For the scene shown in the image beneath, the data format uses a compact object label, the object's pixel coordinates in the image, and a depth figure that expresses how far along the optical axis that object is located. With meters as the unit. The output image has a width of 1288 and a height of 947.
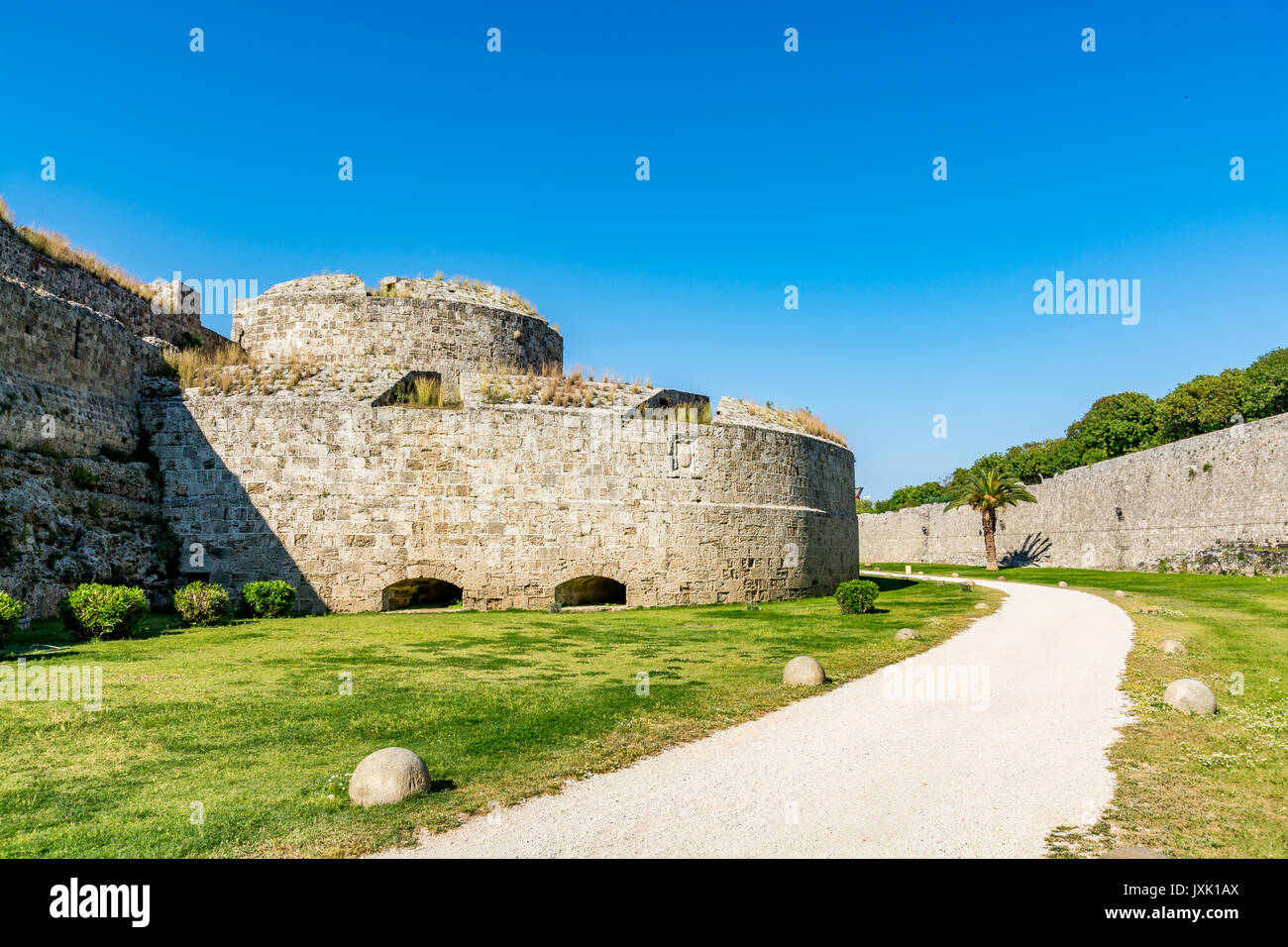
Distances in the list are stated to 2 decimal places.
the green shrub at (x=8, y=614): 11.30
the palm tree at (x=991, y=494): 46.16
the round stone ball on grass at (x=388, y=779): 5.62
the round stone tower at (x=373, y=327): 25.48
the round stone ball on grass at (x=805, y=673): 10.29
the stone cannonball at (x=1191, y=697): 8.34
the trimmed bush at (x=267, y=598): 17.88
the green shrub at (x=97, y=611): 13.27
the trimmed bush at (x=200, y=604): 15.90
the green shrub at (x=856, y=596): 19.20
